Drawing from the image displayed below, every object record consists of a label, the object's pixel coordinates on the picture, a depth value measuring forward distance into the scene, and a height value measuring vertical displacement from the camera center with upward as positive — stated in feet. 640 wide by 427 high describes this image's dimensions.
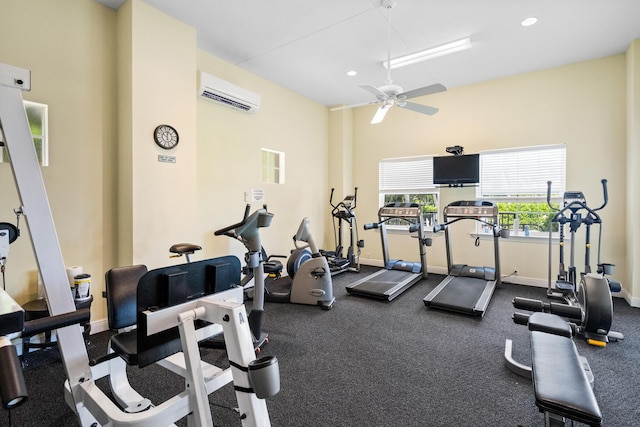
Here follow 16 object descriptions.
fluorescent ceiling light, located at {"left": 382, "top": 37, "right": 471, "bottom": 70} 12.72 +6.94
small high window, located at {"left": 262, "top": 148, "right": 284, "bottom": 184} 17.26 +2.40
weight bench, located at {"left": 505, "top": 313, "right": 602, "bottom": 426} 3.87 -2.60
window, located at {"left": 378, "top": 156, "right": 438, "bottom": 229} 19.04 +1.51
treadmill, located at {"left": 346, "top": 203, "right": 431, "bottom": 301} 14.32 -3.66
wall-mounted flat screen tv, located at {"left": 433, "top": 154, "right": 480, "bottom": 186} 16.69 +2.15
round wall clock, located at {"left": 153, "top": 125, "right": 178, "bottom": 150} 10.89 +2.63
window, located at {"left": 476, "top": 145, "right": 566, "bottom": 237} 15.42 +1.27
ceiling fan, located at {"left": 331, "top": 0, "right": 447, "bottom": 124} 10.34 +4.17
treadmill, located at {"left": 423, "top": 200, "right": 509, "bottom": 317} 12.27 -3.78
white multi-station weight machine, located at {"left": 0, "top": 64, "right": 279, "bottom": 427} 4.05 -1.58
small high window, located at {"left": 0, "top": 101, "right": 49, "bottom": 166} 9.12 +2.44
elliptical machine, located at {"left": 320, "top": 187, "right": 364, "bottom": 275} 18.58 -2.68
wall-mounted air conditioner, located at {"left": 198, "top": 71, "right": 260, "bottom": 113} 13.15 +5.32
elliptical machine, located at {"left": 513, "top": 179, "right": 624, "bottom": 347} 7.70 -2.73
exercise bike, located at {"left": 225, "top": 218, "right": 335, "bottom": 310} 12.83 -3.24
